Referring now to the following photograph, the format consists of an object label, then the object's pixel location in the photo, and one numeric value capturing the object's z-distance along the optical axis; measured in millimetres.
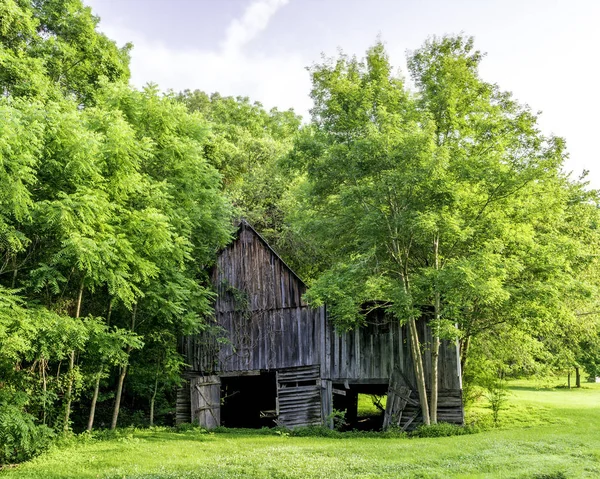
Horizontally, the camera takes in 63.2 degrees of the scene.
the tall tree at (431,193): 14648
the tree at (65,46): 17844
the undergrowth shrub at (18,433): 11539
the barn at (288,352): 17609
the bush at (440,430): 15398
